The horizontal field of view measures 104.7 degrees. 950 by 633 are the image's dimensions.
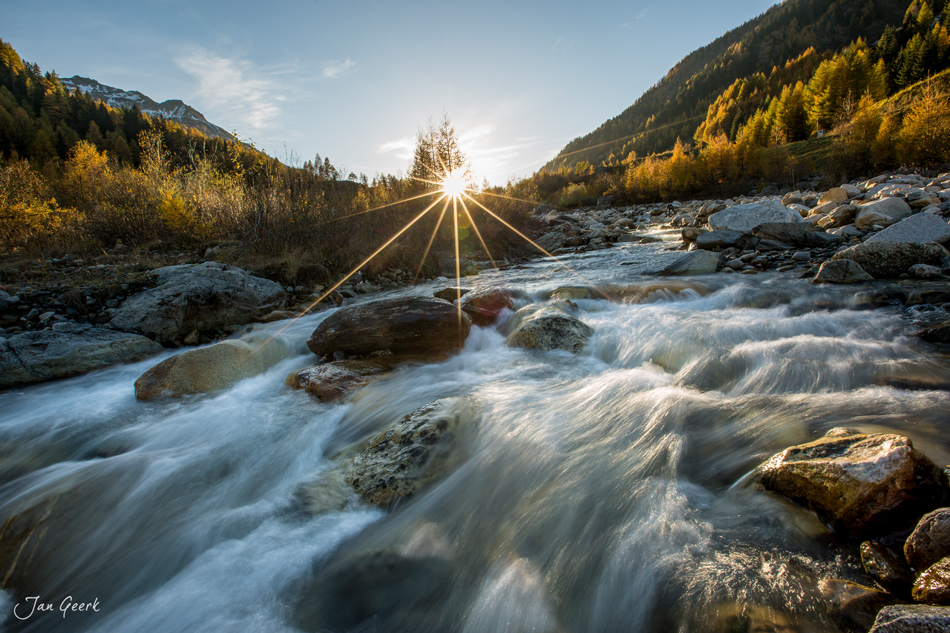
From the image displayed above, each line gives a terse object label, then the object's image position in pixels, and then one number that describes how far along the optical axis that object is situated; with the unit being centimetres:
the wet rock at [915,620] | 100
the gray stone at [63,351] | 434
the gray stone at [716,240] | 996
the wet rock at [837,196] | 1236
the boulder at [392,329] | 486
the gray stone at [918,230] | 625
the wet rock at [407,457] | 250
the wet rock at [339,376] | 393
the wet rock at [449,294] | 695
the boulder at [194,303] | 545
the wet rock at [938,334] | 346
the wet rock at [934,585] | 113
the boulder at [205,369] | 411
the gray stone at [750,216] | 1030
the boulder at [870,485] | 152
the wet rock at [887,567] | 131
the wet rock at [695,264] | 802
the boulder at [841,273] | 575
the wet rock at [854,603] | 124
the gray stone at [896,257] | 561
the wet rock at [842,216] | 964
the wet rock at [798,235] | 867
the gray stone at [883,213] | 877
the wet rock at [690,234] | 1164
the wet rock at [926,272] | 526
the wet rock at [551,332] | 471
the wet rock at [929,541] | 126
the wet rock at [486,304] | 576
